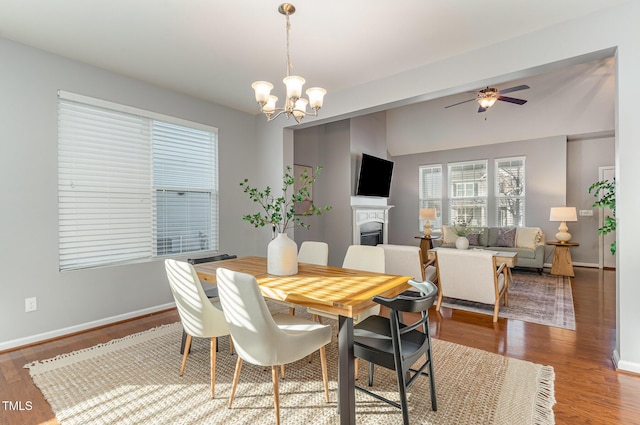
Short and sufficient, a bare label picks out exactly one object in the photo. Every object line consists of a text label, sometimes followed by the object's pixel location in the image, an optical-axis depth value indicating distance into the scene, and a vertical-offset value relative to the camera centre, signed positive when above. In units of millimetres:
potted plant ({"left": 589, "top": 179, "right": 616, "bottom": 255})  2676 +0
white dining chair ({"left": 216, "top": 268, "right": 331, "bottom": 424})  1616 -666
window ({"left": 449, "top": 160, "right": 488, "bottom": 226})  7230 +371
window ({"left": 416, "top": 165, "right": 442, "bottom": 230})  7882 +493
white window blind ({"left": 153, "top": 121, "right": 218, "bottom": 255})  3803 +274
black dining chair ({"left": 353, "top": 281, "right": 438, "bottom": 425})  1624 -776
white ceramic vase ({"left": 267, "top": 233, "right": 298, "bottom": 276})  2369 -355
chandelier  2182 +826
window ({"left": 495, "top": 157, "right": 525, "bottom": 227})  6738 +370
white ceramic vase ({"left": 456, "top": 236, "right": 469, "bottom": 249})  5281 -565
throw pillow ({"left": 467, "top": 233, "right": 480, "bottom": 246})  6688 -655
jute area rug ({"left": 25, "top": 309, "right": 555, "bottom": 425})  1843 -1213
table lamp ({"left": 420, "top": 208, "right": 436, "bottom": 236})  7455 -177
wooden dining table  1657 -497
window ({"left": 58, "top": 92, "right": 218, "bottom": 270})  3109 +293
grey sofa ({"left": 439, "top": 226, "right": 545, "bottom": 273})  5858 -674
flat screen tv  5793 +627
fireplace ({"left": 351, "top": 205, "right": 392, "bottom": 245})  5660 -298
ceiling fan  4752 +1702
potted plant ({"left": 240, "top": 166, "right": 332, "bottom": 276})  2369 -324
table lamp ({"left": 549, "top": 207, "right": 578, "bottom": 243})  5680 -169
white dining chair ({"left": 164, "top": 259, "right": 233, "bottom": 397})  2031 -655
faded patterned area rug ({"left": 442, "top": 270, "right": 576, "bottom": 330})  3451 -1212
